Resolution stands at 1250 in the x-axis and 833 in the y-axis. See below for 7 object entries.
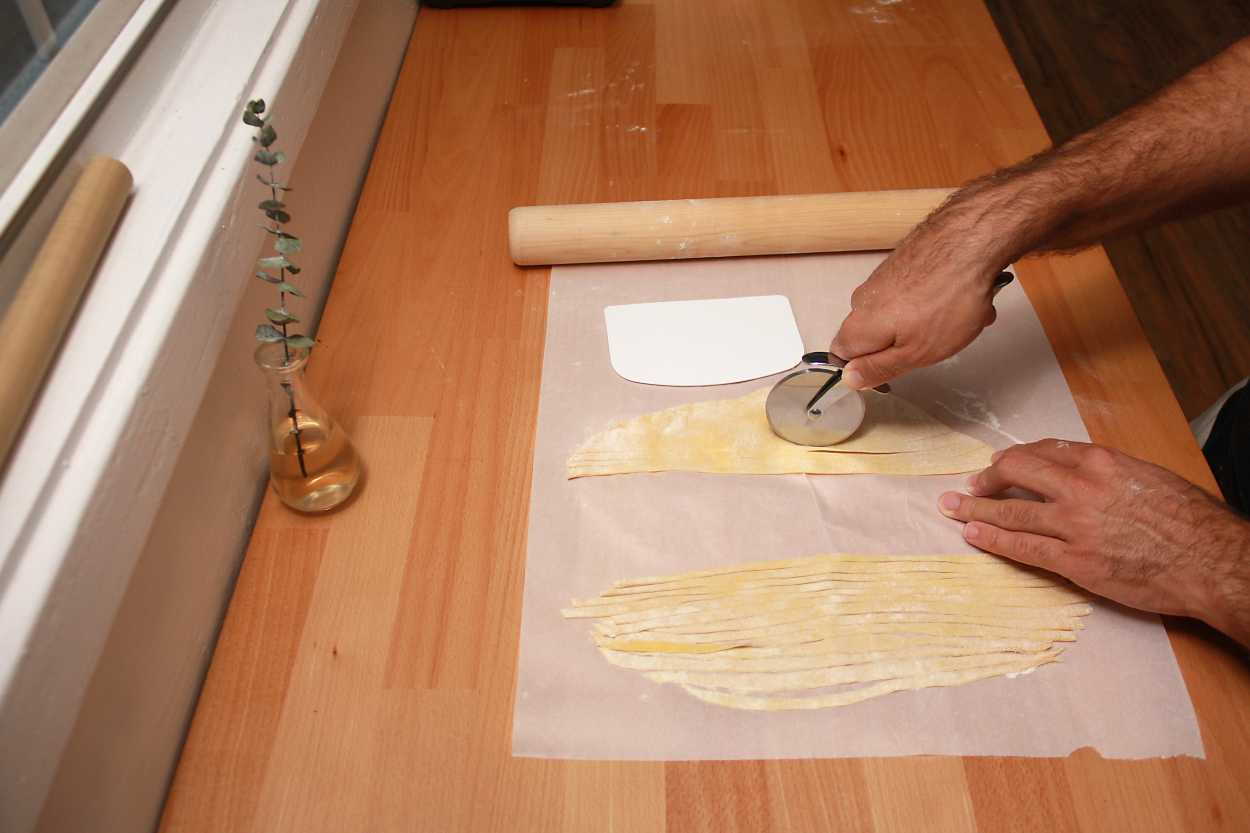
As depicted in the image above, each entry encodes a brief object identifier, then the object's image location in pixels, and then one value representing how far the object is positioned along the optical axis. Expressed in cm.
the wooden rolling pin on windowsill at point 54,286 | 58
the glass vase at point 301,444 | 69
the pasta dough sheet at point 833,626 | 70
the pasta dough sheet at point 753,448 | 84
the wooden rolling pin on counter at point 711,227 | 97
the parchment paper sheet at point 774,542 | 68
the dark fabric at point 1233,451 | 96
